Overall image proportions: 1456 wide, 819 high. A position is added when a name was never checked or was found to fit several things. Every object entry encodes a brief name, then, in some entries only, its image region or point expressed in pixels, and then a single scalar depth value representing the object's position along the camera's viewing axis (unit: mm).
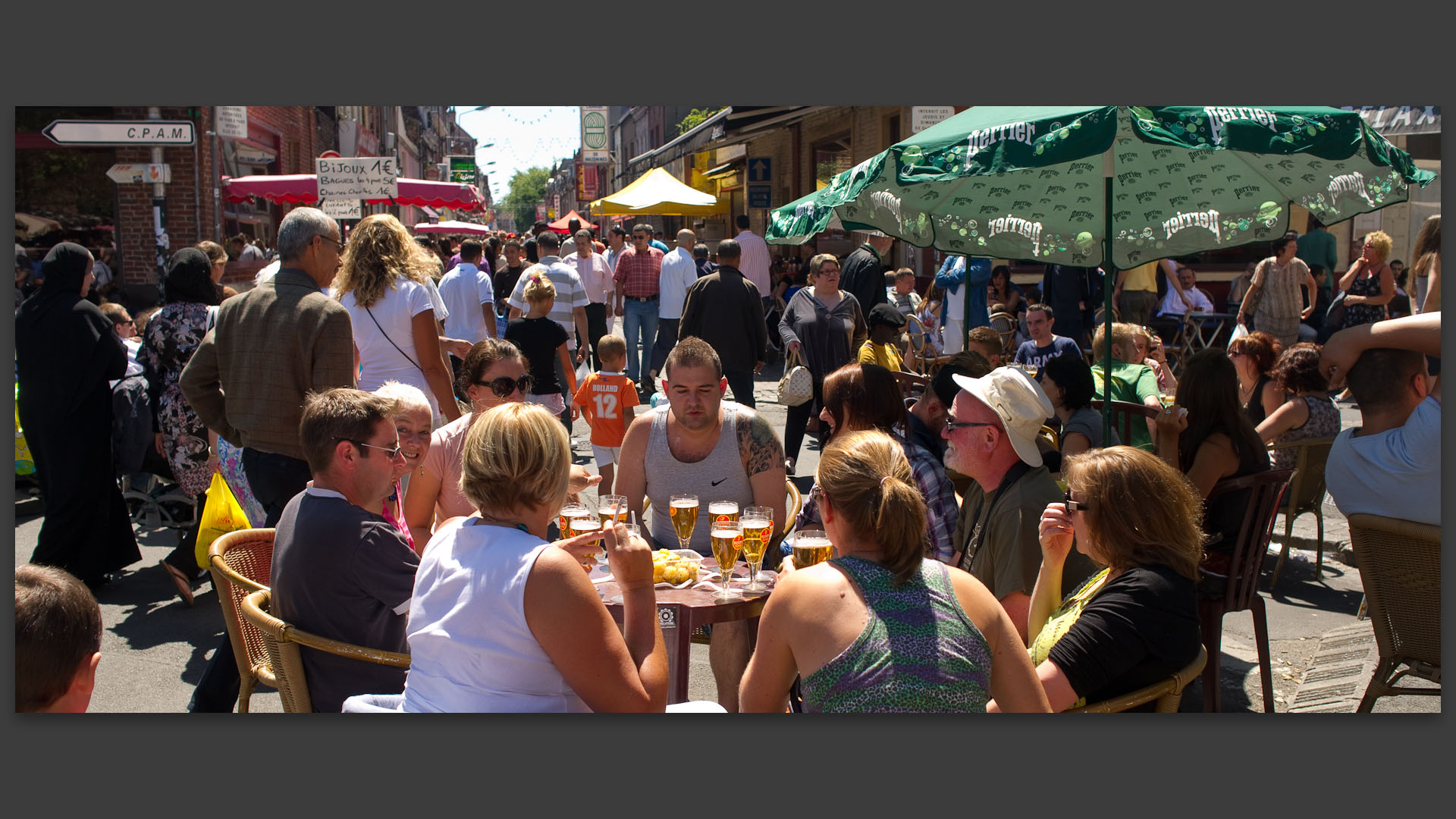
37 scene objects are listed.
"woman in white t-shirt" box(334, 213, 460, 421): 5117
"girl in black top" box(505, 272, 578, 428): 7430
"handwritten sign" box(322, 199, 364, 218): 9094
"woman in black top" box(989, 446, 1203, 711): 2545
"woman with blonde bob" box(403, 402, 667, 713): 2344
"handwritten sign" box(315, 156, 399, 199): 9117
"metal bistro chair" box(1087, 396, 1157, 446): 5000
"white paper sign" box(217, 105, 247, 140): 13422
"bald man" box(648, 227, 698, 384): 11578
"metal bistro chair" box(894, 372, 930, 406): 6273
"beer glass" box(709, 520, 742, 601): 3105
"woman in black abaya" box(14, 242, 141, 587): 5164
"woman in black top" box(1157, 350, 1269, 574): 4004
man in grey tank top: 4051
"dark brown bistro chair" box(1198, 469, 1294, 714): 3832
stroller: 6309
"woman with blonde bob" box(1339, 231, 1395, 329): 10089
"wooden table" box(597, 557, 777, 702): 3057
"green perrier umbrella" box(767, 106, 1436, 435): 3590
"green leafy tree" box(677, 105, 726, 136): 27984
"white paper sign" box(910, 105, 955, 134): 8383
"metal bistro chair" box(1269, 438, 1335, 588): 5426
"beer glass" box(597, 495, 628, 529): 3246
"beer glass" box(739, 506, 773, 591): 3189
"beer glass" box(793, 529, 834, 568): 2996
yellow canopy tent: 15547
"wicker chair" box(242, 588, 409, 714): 2818
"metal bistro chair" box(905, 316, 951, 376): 10273
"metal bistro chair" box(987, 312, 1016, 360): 10750
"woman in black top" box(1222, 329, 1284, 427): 5633
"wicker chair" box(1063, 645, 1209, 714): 2586
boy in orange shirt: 6410
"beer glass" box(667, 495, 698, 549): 3453
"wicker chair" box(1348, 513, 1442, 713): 3213
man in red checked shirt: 12016
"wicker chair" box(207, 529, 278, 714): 3293
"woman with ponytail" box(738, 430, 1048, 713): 2279
